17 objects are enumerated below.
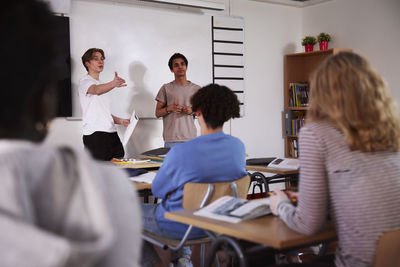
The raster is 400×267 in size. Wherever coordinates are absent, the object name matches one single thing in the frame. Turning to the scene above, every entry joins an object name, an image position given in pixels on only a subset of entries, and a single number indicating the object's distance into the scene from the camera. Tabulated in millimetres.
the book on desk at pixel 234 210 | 1798
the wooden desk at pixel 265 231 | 1542
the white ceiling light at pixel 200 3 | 5930
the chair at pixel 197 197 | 2385
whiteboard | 5254
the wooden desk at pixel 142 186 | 2774
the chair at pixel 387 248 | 1495
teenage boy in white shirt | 4562
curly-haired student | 2393
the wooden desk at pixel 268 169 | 3395
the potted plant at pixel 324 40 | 6609
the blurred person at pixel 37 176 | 624
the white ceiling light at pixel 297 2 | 7023
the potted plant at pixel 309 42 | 6738
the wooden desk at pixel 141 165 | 3549
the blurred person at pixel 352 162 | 1559
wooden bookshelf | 7012
